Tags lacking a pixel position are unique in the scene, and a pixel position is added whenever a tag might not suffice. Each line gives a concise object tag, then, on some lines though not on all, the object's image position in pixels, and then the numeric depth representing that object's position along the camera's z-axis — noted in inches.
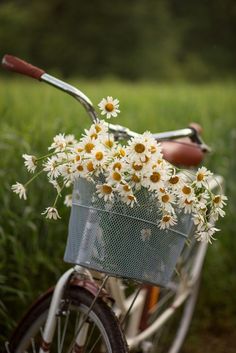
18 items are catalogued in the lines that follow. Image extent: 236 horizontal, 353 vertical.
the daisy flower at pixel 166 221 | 88.2
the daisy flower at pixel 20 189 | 89.8
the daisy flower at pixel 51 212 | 90.2
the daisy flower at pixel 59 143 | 91.4
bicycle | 95.9
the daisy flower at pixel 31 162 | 91.1
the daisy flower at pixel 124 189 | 85.7
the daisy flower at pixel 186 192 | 88.1
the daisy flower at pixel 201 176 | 90.1
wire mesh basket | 88.8
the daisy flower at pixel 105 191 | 86.3
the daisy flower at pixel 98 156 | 86.1
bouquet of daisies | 86.0
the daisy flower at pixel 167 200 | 87.3
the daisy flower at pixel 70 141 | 95.2
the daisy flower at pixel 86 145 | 87.1
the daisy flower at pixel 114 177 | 85.6
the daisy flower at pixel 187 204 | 88.8
